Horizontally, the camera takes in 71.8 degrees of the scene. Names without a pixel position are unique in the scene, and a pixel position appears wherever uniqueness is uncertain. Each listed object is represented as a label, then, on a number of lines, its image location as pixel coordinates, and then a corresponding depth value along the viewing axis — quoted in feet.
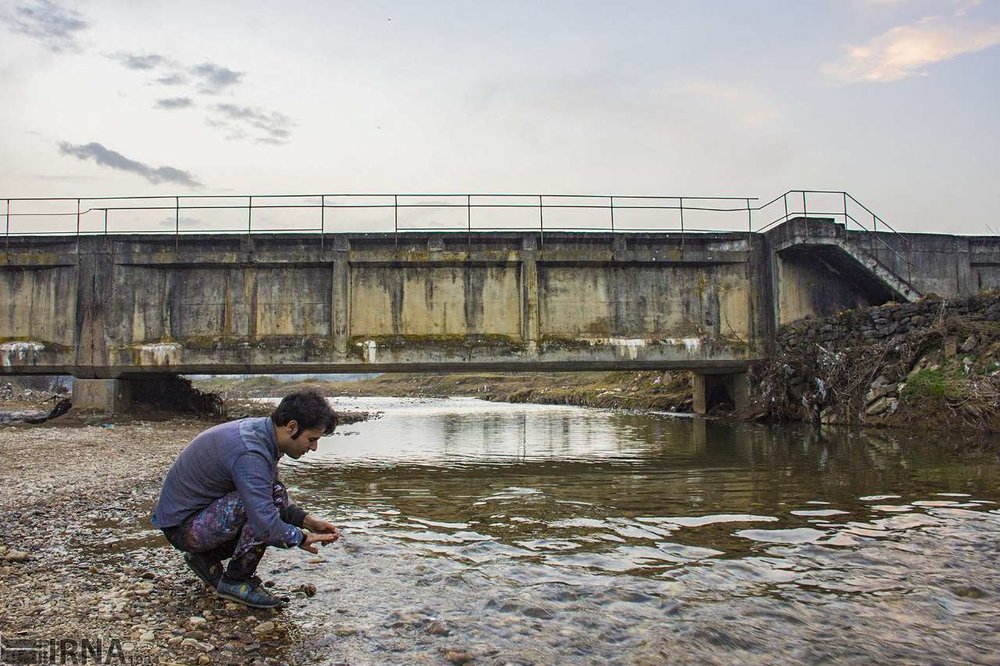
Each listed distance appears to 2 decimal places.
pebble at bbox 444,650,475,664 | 12.94
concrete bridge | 73.46
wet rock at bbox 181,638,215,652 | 13.26
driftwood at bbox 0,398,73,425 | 72.38
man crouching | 15.43
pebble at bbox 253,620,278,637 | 14.26
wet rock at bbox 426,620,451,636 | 14.37
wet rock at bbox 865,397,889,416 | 62.85
